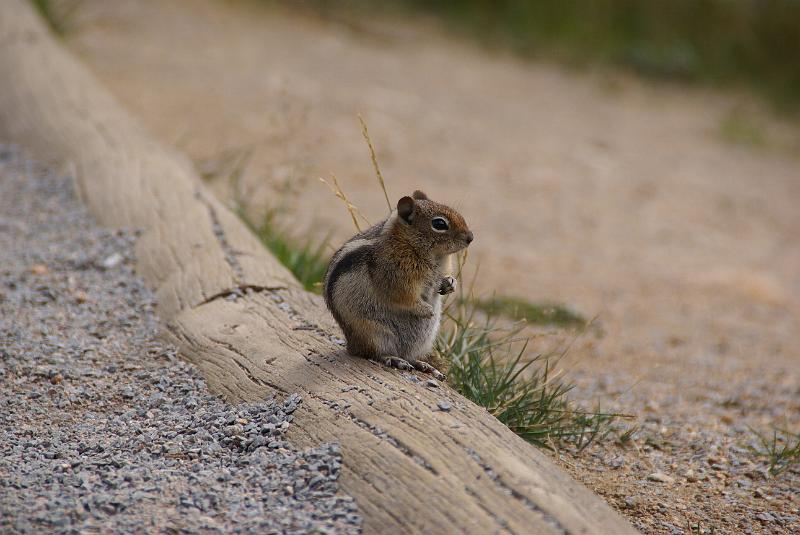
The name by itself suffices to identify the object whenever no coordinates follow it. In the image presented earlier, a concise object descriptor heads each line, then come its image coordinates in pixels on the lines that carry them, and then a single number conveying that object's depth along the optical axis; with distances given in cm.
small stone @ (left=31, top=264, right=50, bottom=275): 985
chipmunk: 734
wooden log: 575
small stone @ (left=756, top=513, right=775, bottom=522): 725
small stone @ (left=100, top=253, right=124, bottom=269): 1004
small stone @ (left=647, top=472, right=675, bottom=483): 779
